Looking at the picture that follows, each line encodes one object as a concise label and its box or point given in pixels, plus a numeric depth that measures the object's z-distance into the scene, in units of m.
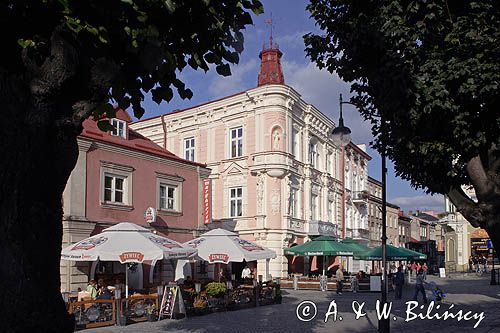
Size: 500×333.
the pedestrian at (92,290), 17.48
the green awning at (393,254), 31.58
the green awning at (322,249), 32.07
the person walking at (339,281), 30.39
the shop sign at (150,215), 24.09
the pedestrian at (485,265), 56.21
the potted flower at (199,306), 18.78
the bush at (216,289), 19.77
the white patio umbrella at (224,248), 20.72
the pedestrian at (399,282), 27.50
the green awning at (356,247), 33.56
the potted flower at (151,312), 17.31
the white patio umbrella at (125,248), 16.86
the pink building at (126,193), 20.89
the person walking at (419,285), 24.41
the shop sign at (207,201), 27.92
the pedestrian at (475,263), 54.22
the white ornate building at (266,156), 35.06
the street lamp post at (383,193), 12.22
